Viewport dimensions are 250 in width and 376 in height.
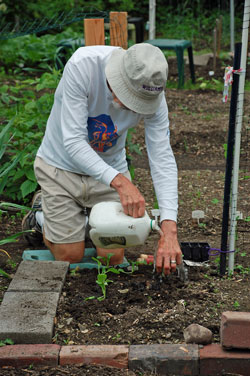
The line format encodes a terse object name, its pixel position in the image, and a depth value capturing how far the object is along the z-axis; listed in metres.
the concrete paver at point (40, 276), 2.90
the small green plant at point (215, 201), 4.27
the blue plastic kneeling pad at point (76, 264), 3.31
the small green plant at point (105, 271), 2.90
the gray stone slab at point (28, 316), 2.52
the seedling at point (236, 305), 2.82
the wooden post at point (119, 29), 4.25
